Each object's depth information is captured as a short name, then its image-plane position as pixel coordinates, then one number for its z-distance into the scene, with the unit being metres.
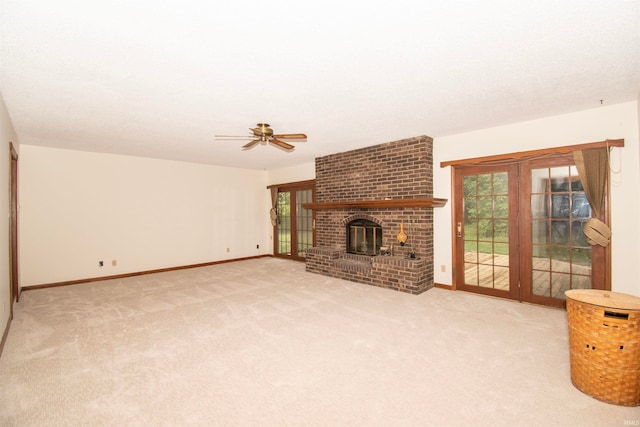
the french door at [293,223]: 7.07
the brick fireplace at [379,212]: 4.53
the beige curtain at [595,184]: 3.21
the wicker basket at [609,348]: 1.83
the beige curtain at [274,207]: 7.75
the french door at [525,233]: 3.53
